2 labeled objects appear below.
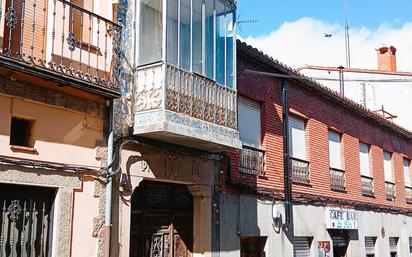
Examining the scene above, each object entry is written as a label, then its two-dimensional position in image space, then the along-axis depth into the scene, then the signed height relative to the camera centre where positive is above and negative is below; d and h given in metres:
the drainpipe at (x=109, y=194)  7.82 +0.55
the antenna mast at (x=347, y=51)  27.83 +9.09
